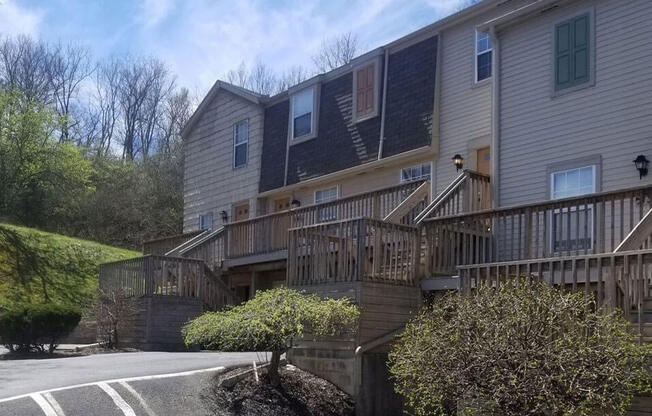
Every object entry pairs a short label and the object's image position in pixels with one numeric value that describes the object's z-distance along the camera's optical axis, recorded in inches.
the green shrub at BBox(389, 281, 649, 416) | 284.2
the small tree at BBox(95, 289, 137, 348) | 725.8
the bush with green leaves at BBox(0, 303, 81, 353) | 675.4
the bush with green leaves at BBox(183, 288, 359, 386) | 466.3
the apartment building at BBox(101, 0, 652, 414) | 478.6
